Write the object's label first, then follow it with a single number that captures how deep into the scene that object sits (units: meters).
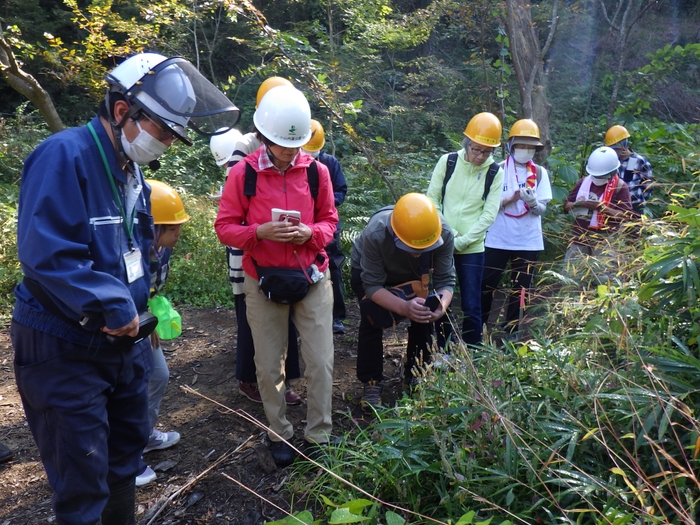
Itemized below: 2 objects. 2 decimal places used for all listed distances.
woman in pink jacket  2.97
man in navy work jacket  1.89
